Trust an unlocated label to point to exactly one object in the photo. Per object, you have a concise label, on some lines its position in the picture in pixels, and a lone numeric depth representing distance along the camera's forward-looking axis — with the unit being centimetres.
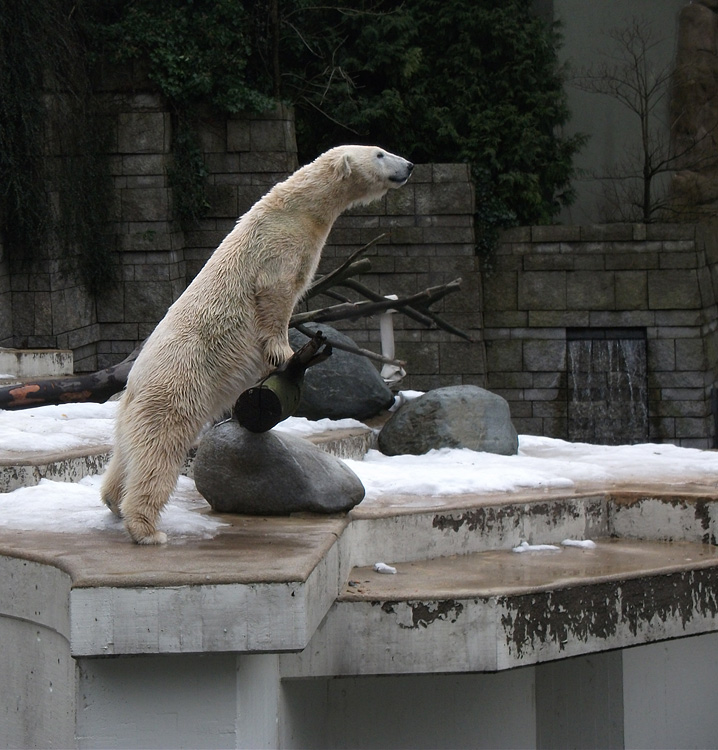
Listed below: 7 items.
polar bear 689
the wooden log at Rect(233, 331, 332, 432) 711
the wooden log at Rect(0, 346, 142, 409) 910
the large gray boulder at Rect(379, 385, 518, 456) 1270
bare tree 2722
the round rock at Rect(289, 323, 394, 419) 1440
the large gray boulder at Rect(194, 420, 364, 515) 827
